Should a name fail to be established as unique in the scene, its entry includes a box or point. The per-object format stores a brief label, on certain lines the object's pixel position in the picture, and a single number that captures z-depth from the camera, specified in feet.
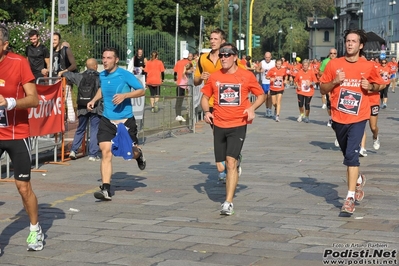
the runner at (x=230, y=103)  30.48
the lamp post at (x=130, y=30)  66.10
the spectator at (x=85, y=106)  45.57
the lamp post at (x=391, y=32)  258.98
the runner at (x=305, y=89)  75.61
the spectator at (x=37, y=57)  52.70
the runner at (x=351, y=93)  29.66
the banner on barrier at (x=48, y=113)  40.75
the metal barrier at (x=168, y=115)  56.29
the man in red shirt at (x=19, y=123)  23.15
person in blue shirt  33.65
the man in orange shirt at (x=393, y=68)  131.01
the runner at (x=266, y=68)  88.02
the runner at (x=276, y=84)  78.43
